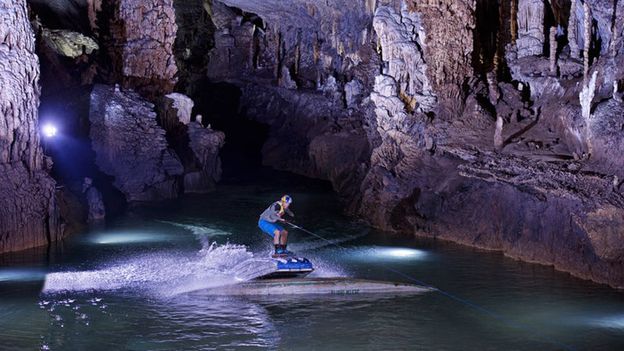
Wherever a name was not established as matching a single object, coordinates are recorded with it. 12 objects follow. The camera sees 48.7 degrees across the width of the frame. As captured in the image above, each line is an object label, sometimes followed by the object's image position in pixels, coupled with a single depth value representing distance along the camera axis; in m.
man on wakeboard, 12.96
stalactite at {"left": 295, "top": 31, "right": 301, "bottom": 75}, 34.91
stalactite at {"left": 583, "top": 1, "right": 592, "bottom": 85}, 16.30
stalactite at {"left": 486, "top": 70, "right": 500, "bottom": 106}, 19.48
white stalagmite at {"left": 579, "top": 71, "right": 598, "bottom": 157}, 14.08
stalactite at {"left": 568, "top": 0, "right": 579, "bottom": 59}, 19.86
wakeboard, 12.35
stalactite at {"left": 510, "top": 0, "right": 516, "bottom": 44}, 22.16
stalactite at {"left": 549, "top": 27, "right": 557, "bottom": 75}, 19.17
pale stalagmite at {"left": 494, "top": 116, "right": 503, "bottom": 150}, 16.80
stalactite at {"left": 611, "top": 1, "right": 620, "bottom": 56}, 15.45
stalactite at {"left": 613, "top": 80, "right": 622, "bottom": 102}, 13.79
